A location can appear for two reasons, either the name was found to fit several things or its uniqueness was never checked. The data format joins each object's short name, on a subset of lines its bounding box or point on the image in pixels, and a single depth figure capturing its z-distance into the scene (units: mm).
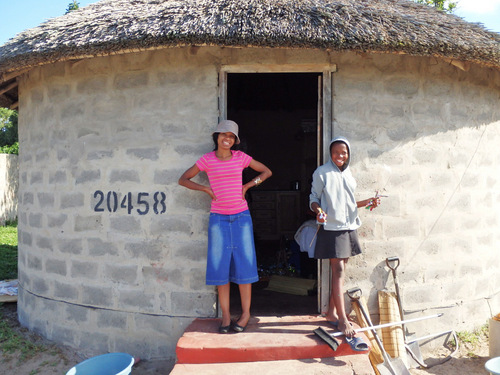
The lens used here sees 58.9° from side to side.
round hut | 3994
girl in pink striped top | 3867
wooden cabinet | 9406
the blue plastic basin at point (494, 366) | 3361
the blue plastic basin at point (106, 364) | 3715
